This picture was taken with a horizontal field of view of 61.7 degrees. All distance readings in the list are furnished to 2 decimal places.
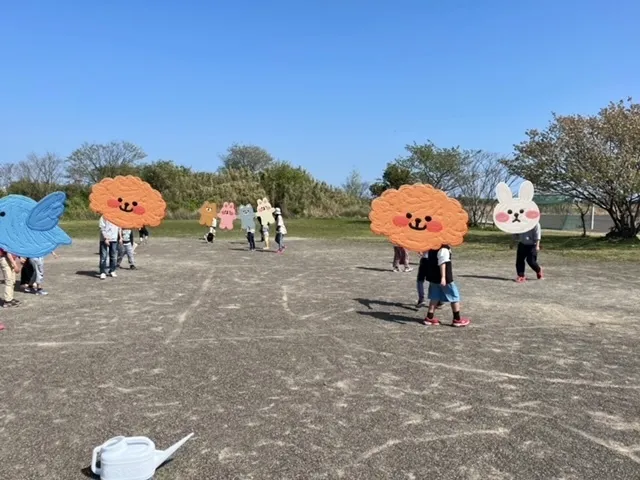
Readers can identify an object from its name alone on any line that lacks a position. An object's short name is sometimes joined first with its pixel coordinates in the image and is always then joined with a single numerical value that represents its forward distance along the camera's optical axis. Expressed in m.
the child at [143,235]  23.58
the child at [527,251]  11.98
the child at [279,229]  18.67
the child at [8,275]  8.86
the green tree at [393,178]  45.06
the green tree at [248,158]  77.75
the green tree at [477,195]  41.00
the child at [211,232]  23.94
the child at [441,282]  7.54
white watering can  3.45
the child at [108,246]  12.27
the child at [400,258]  14.15
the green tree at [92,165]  58.31
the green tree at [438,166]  42.78
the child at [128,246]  13.95
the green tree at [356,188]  64.38
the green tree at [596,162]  22.09
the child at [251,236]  20.31
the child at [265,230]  19.98
